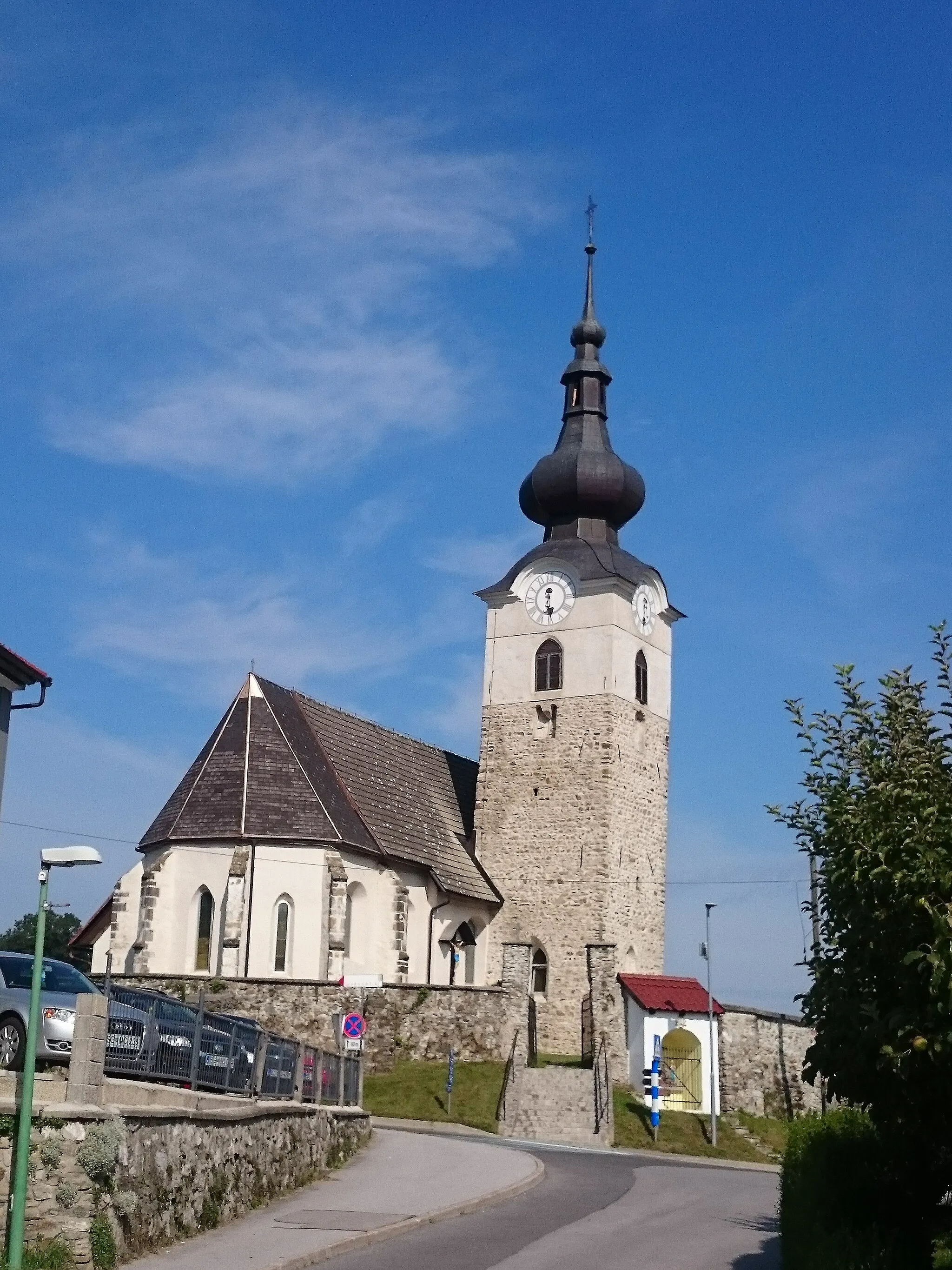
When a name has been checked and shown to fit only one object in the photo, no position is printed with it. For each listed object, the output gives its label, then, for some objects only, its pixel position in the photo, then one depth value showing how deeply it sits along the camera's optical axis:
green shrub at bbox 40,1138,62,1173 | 12.77
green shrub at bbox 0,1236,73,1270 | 12.30
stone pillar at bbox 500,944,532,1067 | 37.97
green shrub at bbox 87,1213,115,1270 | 13.02
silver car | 15.17
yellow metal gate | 36.91
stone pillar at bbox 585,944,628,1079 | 39.88
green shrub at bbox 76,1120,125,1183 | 13.14
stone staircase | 33.94
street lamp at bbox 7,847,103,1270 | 11.77
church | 40.94
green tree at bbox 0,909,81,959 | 82.56
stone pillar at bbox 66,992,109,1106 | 13.40
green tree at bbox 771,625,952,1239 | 11.28
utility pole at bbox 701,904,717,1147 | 34.00
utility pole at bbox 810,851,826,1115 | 13.85
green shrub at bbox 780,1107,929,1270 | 11.24
